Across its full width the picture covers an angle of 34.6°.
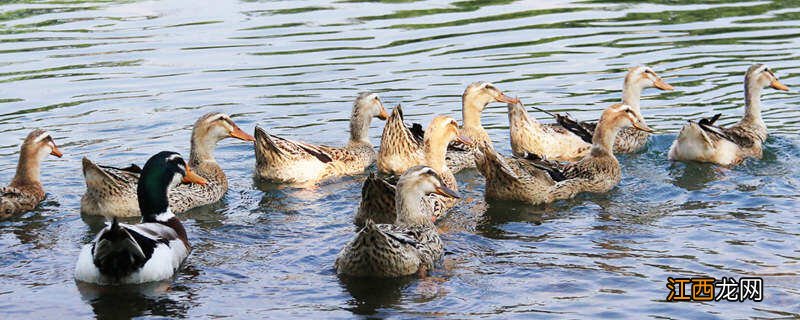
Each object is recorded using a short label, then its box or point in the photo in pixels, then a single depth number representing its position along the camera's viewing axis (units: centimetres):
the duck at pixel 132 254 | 1036
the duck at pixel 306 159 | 1451
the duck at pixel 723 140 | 1449
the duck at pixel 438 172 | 1230
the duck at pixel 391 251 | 1035
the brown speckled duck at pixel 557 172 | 1338
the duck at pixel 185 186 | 1291
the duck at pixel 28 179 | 1320
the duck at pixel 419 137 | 1480
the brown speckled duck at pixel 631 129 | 1585
